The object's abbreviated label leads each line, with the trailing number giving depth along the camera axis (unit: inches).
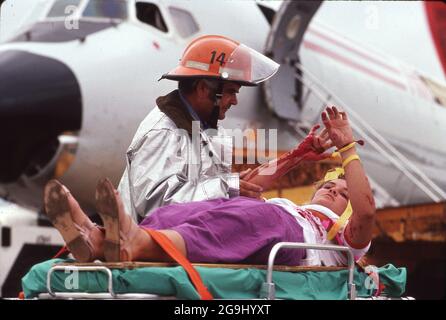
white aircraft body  453.1
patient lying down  202.2
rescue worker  228.7
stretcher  198.5
